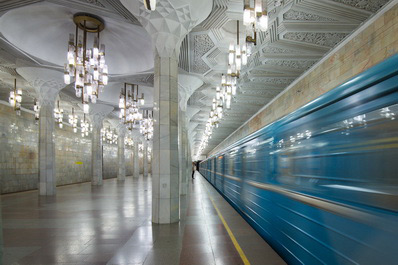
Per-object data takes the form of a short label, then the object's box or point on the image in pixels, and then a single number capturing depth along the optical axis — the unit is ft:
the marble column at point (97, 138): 70.85
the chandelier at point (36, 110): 52.79
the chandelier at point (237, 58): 25.75
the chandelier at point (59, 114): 57.91
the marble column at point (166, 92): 24.04
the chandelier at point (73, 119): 64.59
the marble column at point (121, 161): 88.84
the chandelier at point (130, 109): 48.08
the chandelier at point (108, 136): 94.60
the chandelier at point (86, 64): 30.91
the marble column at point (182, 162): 46.48
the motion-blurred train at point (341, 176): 6.42
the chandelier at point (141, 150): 140.17
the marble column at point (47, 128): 47.44
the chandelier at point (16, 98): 44.37
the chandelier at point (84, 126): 70.64
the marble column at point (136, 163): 107.93
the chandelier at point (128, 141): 125.55
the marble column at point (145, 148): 119.99
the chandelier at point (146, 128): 70.17
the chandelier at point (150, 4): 10.03
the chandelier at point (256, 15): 16.99
